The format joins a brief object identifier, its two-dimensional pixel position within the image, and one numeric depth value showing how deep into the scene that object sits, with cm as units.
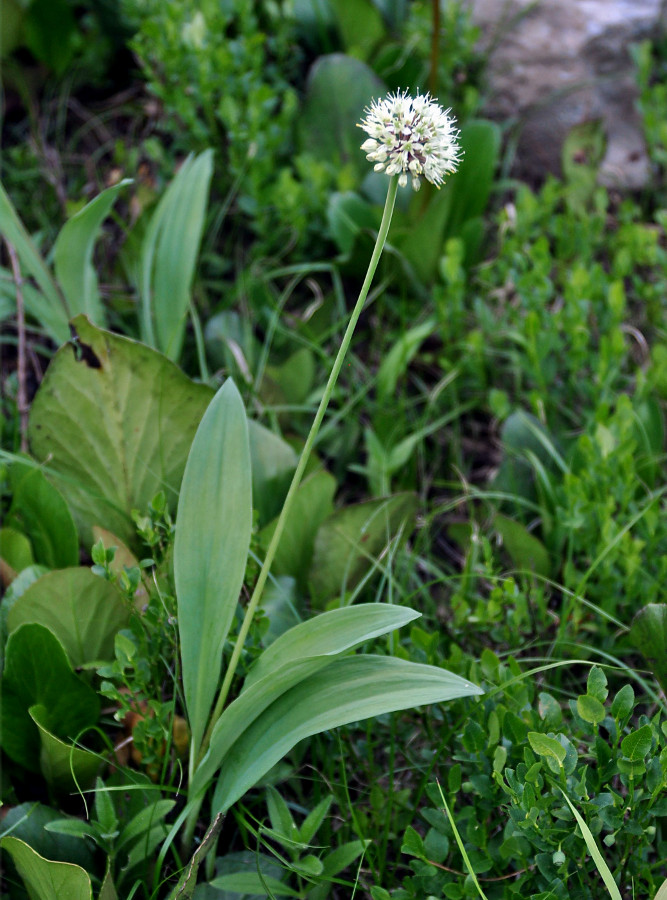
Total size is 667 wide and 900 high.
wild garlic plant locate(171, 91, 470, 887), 121
